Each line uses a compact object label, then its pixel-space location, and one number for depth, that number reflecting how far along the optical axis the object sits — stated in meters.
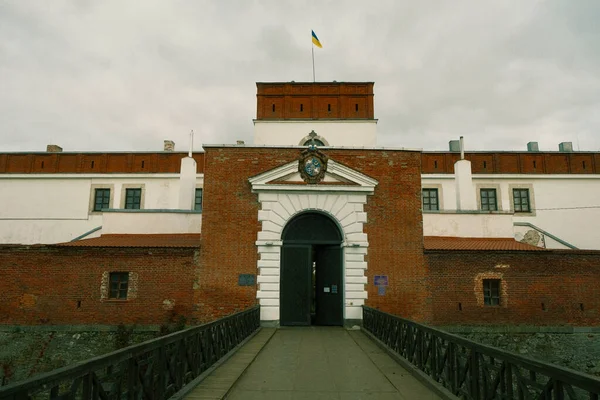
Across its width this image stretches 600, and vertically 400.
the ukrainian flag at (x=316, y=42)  23.68
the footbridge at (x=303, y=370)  4.21
